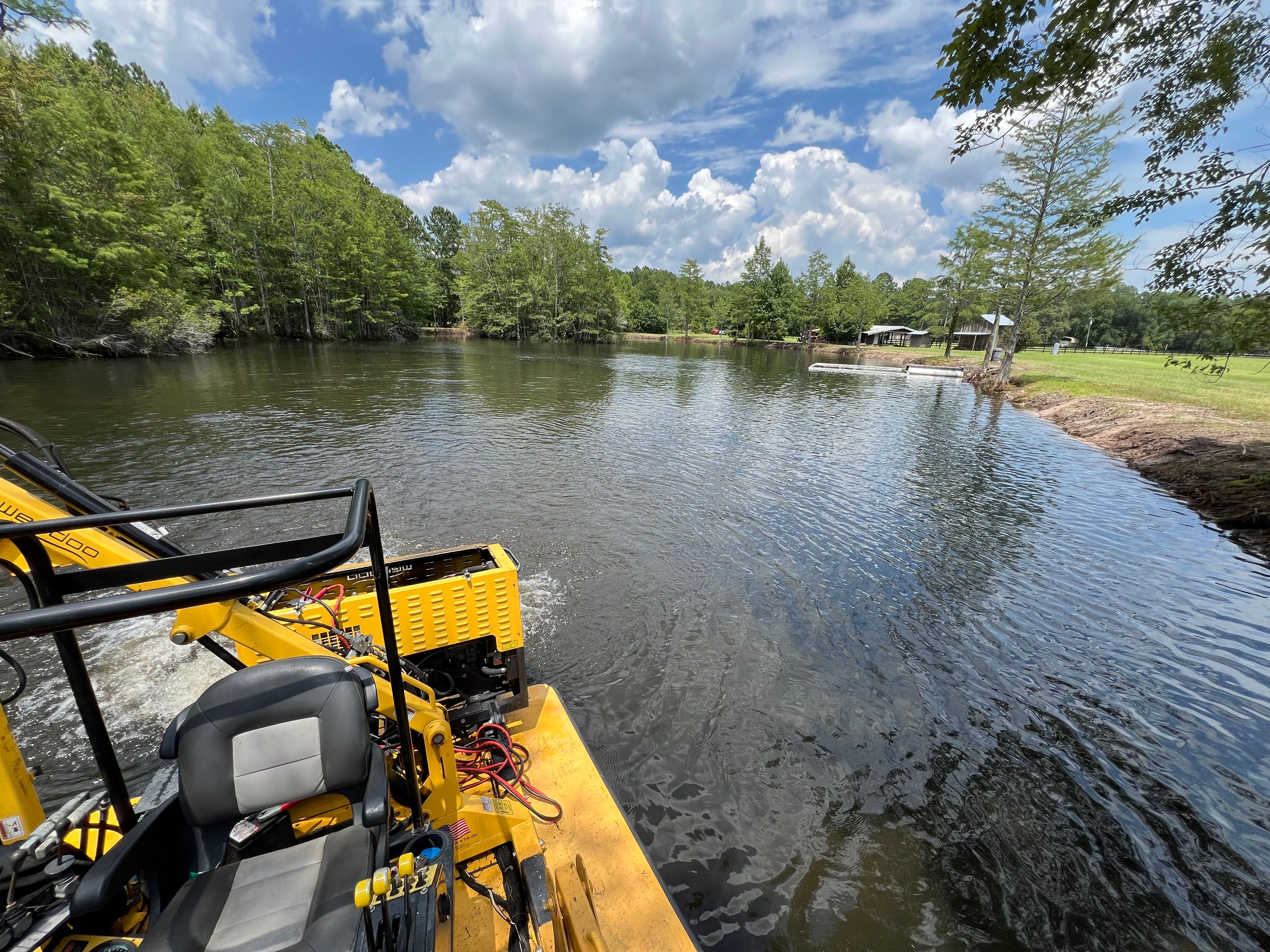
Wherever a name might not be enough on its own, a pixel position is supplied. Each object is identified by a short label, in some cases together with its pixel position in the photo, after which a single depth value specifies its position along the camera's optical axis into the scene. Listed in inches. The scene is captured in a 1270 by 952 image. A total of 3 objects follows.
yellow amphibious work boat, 65.8
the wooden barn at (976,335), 2559.1
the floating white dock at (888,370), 1473.9
